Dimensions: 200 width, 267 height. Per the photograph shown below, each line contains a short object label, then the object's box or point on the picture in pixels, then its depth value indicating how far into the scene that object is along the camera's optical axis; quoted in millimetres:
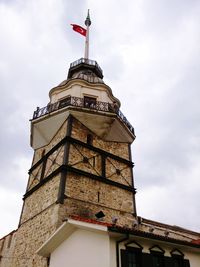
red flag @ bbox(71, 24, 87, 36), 23169
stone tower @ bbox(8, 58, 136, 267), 12898
